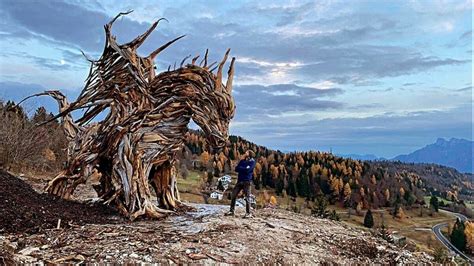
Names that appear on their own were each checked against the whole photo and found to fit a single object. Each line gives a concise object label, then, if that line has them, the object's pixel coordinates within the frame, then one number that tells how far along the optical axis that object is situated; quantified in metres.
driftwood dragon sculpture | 12.66
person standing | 12.27
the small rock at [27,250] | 8.08
